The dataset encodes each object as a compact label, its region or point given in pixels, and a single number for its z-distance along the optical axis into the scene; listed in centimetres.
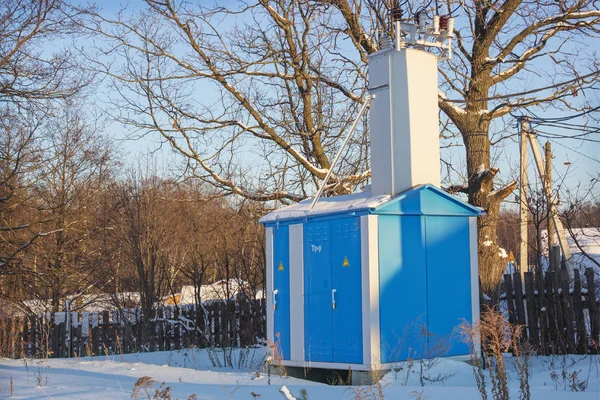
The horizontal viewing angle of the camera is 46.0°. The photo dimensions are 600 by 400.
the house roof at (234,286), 1504
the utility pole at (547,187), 1396
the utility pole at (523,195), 1476
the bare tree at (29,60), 1411
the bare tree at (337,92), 1441
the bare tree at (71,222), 2333
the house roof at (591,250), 2741
